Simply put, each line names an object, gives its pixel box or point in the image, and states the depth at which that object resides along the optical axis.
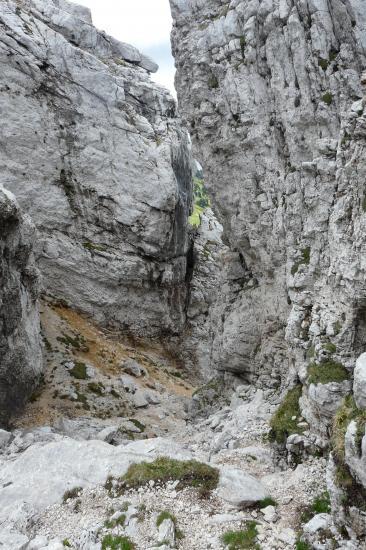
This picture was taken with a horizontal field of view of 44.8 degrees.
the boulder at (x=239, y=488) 15.94
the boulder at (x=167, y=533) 14.25
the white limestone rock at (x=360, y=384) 12.94
